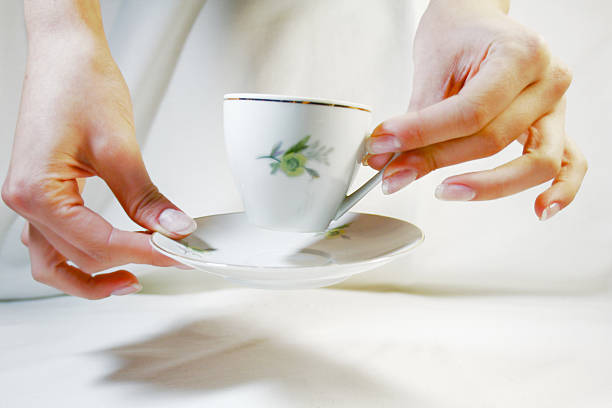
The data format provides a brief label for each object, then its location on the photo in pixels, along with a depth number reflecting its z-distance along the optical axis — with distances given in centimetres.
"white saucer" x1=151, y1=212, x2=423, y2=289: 33
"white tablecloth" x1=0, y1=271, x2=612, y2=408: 37
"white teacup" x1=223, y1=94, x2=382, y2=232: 36
